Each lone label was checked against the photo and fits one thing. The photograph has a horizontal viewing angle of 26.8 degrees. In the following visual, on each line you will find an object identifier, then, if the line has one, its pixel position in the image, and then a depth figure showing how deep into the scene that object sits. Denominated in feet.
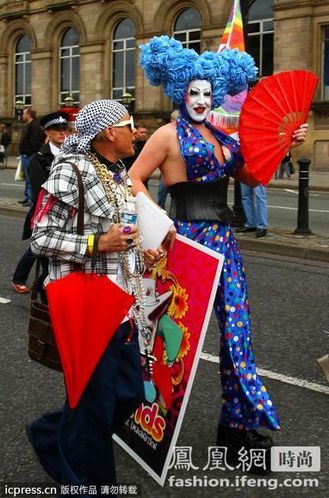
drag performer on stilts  10.84
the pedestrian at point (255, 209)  32.04
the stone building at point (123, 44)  88.07
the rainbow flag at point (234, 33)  29.63
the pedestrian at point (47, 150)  19.28
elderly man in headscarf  8.64
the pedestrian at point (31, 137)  40.78
